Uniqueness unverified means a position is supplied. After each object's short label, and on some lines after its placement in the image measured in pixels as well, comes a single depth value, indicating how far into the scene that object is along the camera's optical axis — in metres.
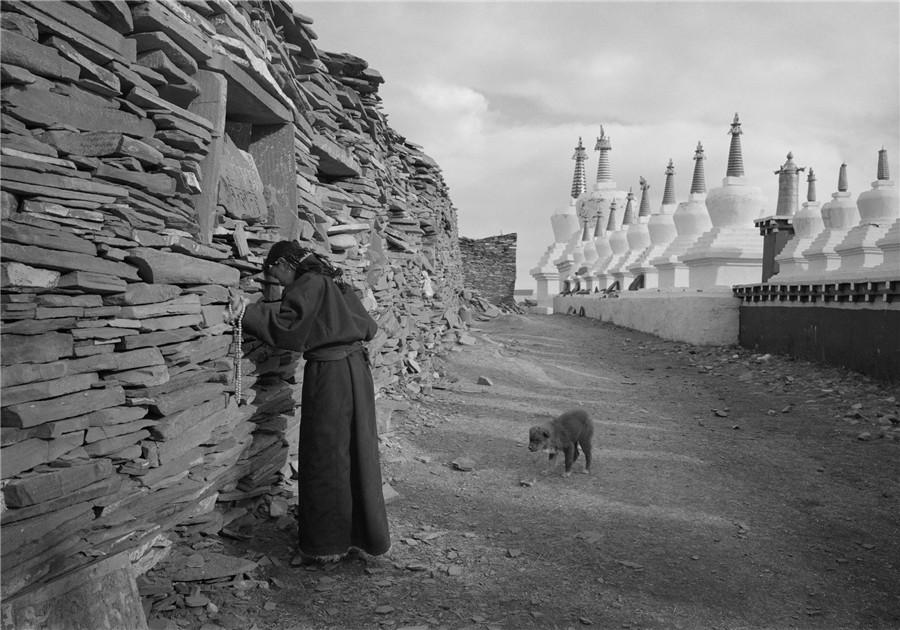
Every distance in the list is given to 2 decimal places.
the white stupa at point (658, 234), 20.56
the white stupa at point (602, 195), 35.22
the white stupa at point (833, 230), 13.13
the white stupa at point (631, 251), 23.81
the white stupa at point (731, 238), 15.44
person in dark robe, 3.68
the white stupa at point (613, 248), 25.56
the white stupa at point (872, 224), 11.51
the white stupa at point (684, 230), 17.72
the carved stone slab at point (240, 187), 4.04
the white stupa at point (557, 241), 33.81
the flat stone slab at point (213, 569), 3.20
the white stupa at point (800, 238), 13.91
